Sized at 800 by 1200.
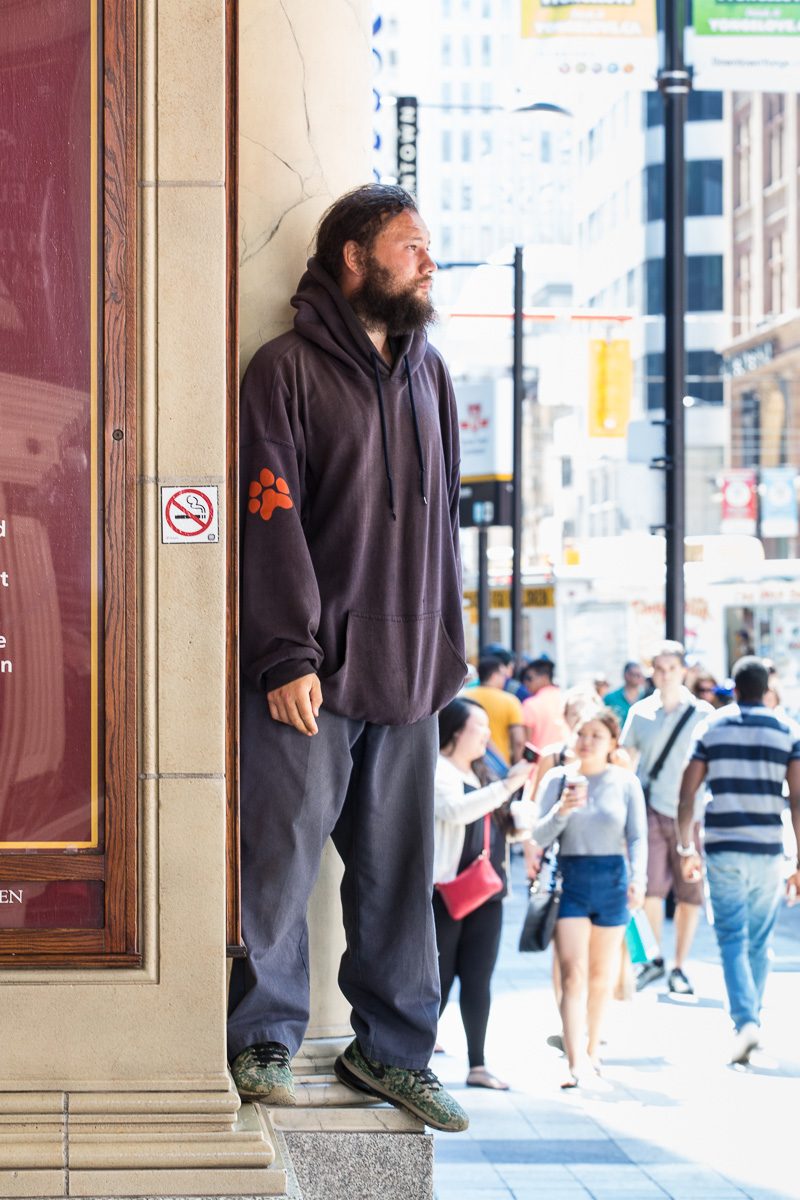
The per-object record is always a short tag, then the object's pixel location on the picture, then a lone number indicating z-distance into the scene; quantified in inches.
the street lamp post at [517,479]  885.2
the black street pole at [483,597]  1004.6
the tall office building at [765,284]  2057.1
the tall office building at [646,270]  2352.4
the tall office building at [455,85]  5012.3
